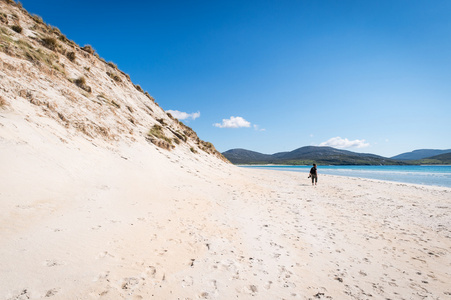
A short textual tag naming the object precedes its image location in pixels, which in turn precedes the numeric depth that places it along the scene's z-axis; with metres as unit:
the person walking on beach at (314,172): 21.00
